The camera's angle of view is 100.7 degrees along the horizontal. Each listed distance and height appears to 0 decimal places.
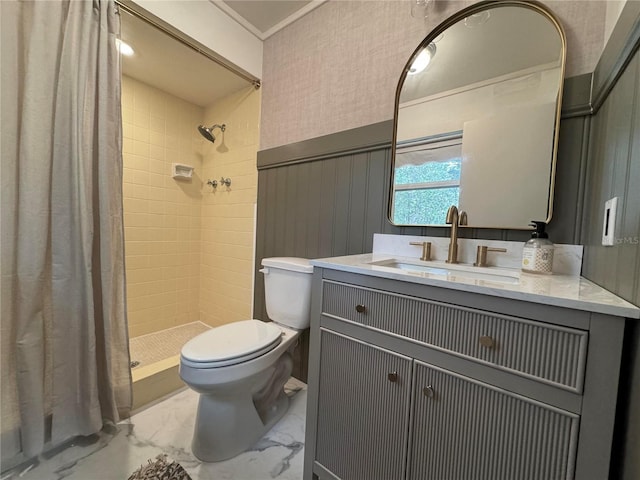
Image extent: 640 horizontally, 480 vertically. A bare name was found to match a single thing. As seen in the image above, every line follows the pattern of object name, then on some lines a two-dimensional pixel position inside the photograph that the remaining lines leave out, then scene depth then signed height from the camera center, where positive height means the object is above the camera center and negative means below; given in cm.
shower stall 201 +20
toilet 105 -59
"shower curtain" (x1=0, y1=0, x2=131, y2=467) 99 -4
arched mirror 98 +49
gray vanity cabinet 55 -39
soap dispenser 89 -5
